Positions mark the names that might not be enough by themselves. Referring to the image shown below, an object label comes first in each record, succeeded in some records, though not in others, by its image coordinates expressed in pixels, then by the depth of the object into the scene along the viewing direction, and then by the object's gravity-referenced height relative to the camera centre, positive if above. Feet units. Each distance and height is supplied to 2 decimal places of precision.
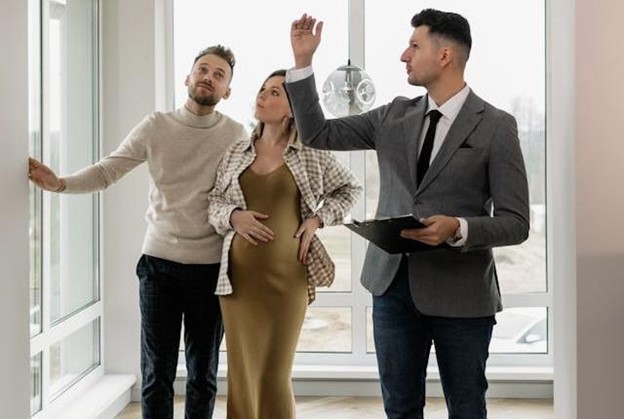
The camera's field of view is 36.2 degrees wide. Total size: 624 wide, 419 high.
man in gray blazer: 8.34 -0.02
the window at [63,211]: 12.74 -0.10
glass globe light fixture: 13.88 +1.62
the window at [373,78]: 16.30 +2.12
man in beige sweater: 11.49 -0.29
